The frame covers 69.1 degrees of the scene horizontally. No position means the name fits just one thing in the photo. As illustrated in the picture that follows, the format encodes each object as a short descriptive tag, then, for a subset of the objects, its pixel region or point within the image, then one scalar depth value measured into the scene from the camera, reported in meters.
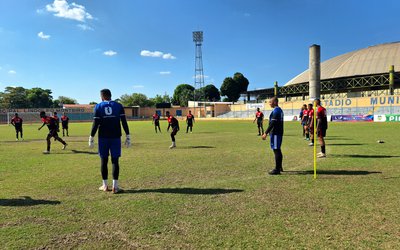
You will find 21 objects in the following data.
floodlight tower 94.91
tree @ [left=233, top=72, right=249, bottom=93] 100.44
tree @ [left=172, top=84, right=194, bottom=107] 122.44
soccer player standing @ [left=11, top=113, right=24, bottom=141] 20.94
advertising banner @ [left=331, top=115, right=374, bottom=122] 42.13
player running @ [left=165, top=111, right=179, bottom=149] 15.16
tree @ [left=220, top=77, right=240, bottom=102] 99.69
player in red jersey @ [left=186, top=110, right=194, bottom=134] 26.36
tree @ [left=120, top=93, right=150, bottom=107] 119.12
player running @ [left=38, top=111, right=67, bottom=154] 13.83
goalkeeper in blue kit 6.49
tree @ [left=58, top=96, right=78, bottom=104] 134.00
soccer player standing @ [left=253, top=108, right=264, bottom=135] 20.86
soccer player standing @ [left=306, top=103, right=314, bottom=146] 13.64
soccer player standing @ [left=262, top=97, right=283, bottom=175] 8.02
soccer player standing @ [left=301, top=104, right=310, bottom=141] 17.23
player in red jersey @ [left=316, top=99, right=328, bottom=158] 10.86
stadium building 44.47
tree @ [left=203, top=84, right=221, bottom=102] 121.25
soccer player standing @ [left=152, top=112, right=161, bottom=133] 28.20
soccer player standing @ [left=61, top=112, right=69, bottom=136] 25.17
